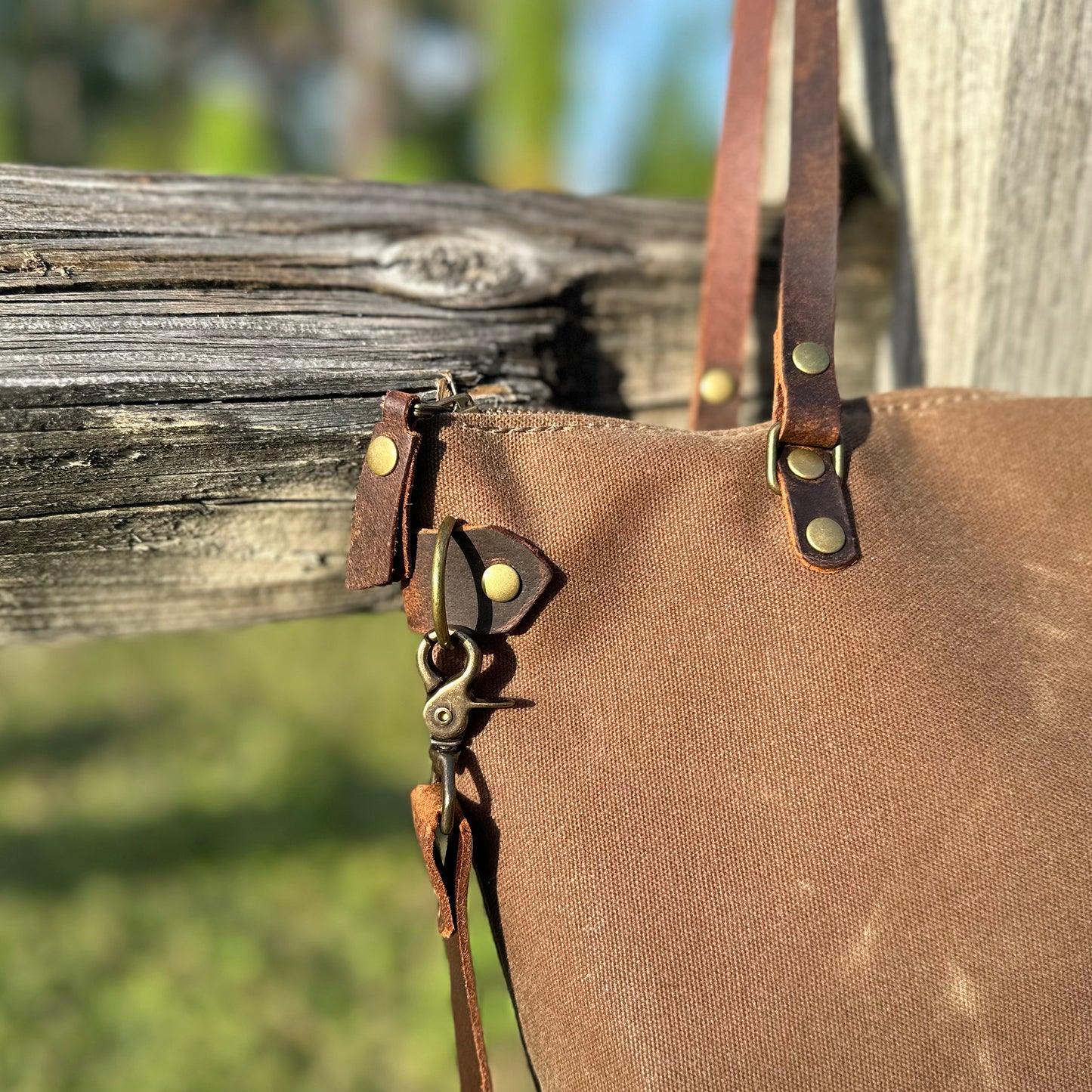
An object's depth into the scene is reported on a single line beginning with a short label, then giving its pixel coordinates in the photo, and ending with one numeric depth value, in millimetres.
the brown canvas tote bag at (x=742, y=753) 241
